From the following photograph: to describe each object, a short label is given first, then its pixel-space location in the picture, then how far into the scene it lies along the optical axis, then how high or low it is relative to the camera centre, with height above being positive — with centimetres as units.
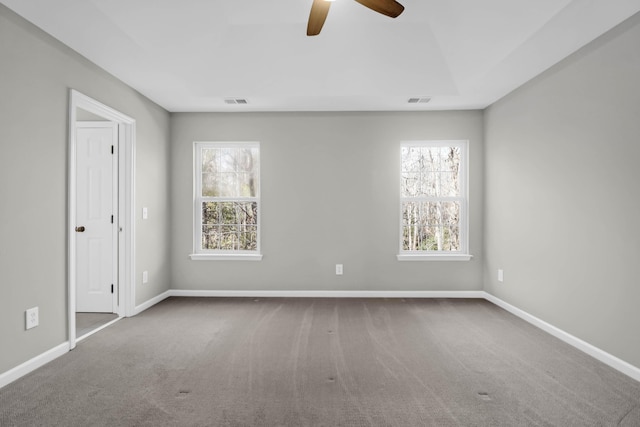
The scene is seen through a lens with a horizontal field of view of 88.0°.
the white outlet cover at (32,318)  231 -75
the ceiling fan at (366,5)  192 +122
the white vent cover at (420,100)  383 +133
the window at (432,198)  438 +19
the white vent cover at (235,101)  386 +132
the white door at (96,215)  356 -4
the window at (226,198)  444 +19
